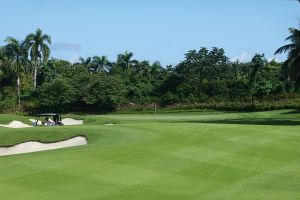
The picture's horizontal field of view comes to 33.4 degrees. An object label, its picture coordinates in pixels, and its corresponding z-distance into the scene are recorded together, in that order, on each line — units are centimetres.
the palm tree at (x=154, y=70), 12125
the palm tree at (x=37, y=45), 8862
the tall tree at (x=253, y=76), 8056
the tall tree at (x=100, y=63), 12444
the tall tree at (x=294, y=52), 4822
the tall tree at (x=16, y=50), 8244
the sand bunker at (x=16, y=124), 4662
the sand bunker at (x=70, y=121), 5478
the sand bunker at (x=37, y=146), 2484
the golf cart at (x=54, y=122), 4312
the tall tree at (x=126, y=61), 11944
